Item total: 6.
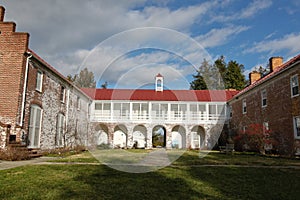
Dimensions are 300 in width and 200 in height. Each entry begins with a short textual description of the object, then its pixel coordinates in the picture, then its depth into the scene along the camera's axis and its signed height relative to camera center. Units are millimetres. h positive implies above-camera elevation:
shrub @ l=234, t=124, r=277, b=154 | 17500 -324
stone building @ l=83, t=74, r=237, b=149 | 28188 +1743
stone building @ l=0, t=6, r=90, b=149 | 12281 +1998
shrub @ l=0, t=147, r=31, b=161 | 10469 -1064
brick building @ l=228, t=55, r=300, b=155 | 15281 +2063
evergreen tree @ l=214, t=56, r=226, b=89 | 45822 +12609
